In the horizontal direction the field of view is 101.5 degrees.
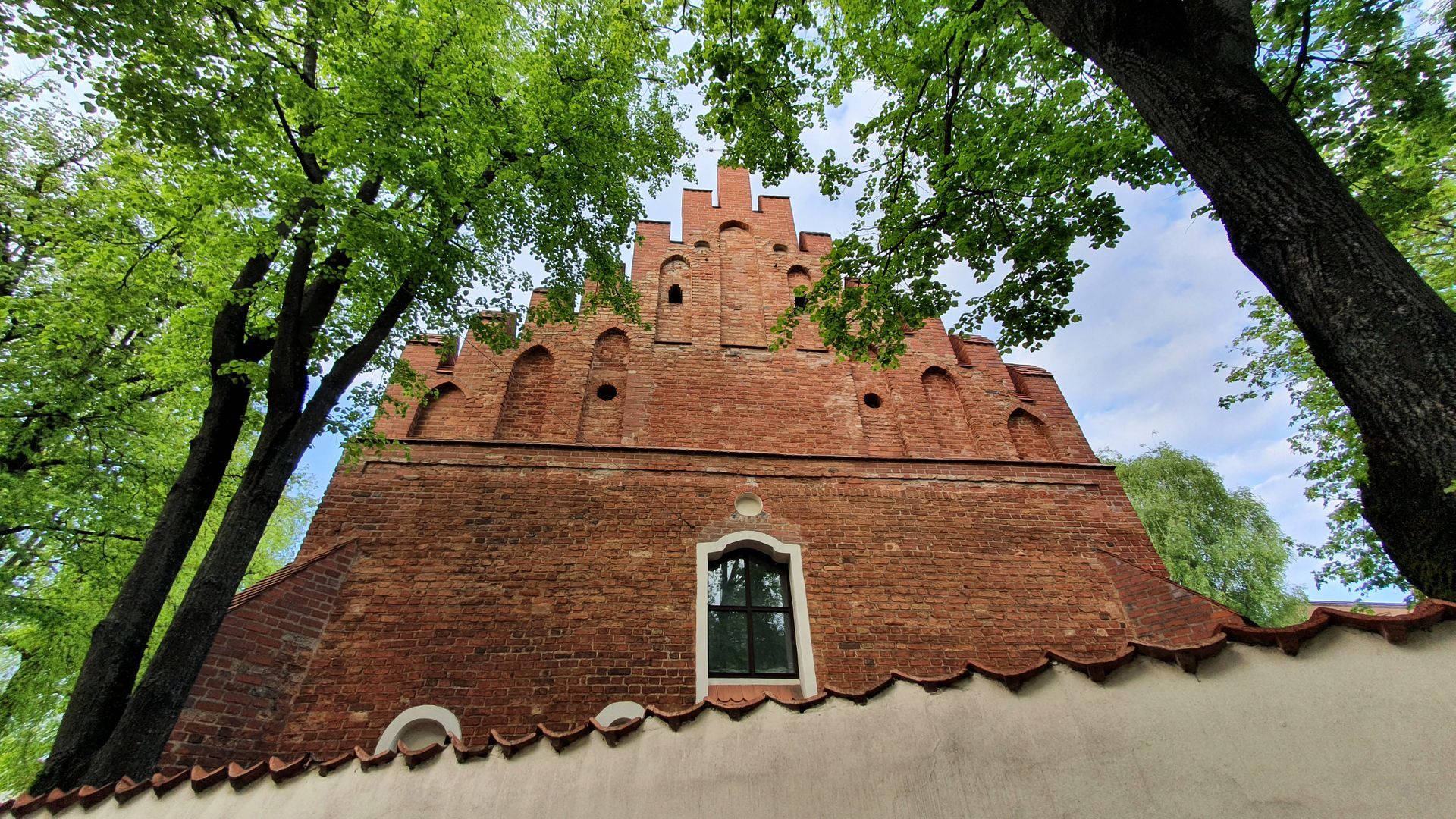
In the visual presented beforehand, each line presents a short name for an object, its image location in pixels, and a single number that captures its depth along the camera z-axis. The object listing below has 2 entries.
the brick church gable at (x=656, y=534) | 5.65
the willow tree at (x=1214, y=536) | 13.61
